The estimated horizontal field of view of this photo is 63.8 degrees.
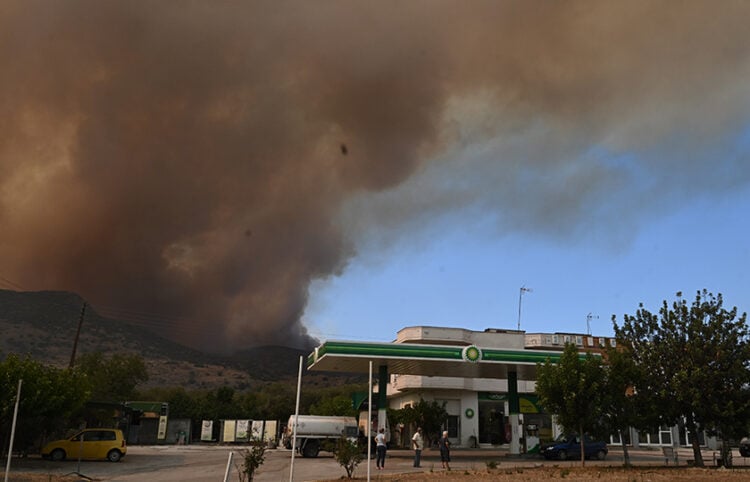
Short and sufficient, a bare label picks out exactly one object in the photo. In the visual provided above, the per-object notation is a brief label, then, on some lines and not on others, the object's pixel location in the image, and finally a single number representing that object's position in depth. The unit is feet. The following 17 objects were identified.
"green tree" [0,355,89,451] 86.48
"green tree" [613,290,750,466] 90.07
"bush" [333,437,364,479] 65.26
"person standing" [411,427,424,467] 90.53
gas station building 110.83
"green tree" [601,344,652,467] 89.76
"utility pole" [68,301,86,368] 143.34
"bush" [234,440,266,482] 52.29
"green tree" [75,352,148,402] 231.30
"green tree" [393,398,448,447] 149.38
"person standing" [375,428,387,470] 84.84
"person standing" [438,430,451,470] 83.61
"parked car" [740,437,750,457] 130.74
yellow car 98.63
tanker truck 114.93
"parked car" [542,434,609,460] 117.29
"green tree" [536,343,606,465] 88.48
